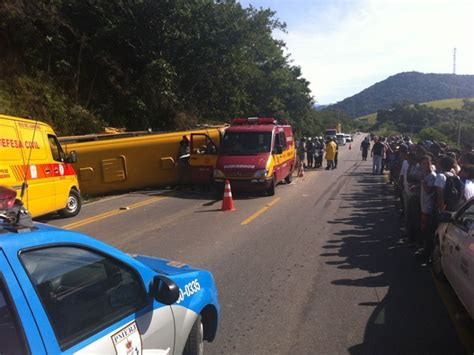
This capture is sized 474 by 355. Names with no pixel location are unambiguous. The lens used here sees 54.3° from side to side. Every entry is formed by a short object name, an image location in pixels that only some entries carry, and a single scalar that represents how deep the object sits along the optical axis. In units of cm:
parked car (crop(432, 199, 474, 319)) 440
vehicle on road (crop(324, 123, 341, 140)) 7236
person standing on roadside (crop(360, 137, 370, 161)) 3044
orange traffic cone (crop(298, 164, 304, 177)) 2129
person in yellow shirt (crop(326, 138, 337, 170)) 2498
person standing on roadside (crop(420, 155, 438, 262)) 693
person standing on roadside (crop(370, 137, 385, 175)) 2209
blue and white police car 203
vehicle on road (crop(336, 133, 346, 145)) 7120
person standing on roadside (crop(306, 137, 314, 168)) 2624
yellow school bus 1556
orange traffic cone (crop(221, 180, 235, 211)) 1199
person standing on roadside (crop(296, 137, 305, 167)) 2408
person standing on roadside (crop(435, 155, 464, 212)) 668
